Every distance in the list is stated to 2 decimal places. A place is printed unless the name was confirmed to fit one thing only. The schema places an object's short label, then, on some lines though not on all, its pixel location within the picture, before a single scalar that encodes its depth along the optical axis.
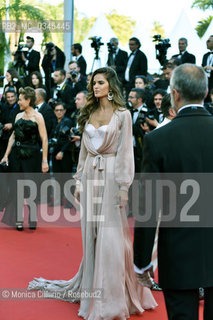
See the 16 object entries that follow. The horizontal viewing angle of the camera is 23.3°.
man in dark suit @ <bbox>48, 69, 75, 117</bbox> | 9.46
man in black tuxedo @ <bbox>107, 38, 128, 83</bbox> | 10.86
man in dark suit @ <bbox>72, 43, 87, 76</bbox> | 11.40
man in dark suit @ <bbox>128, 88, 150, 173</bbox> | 7.45
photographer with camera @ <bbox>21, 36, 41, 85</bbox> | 11.71
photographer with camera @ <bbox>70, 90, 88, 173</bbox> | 8.06
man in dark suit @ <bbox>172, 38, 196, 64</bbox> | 9.95
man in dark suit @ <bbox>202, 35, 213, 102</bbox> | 9.03
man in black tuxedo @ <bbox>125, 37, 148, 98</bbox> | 10.25
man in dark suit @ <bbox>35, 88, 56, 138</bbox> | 8.44
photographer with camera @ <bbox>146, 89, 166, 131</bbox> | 7.19
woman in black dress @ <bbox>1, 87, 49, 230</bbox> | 6.76
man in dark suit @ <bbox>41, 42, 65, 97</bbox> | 11.51
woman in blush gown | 4.02
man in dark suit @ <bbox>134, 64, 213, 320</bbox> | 2.50
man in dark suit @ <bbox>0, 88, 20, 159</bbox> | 8.23
